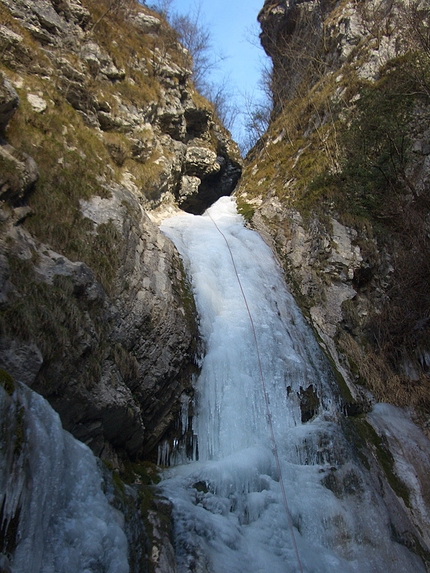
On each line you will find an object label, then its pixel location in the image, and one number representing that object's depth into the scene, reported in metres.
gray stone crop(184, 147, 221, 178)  14.45
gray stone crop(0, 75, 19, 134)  6.08
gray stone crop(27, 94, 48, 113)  8.06
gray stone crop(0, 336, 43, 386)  3.80
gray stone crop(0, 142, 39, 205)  5.54
